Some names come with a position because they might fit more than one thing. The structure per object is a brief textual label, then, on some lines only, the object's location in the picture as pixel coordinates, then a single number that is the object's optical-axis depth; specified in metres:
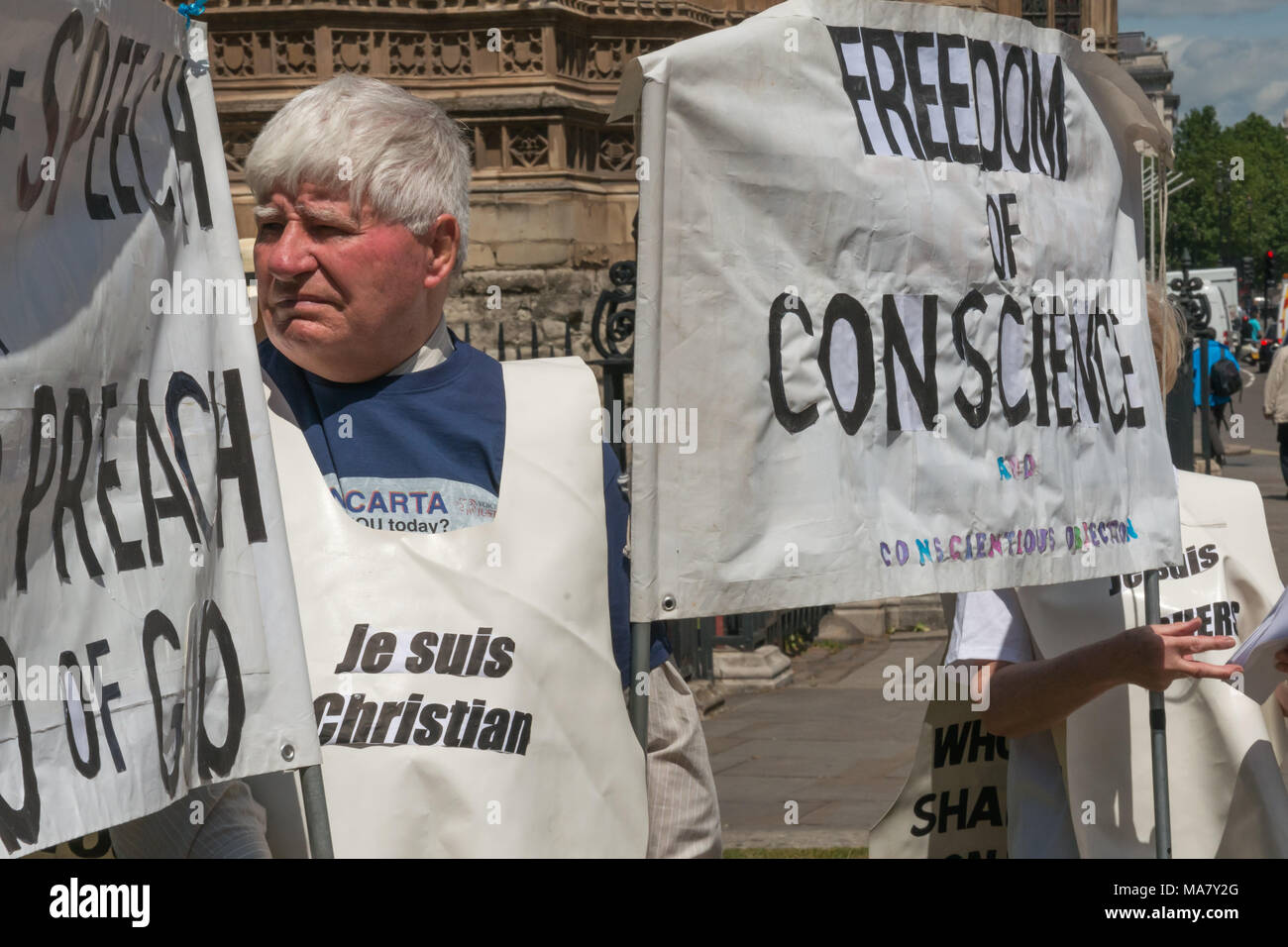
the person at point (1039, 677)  2.94
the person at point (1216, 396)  18.29
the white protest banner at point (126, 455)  1.82
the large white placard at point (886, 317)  2.41
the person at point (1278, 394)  15.77
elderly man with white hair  2.36
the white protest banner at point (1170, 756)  3.19
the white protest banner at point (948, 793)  3.33
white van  33.94
